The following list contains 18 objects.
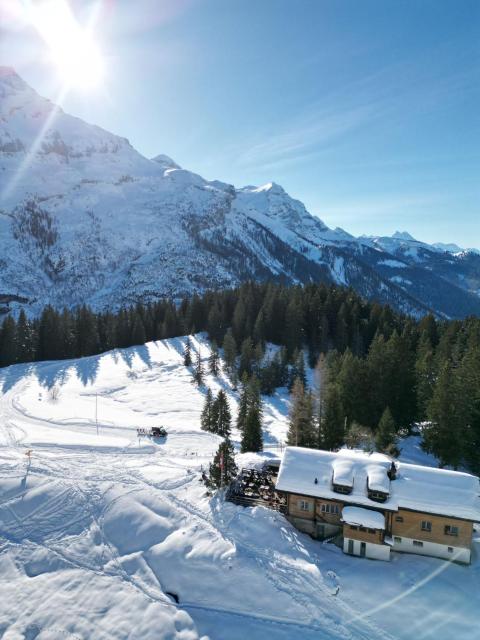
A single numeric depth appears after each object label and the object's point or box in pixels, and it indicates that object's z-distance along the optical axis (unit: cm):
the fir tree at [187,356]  8209
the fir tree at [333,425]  4194
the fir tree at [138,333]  9938
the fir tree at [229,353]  7706
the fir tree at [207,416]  5040
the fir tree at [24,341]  9138
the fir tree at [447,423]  3825
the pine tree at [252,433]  4181
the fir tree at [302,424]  4072
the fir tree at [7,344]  8825
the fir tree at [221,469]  2997
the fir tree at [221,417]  4922
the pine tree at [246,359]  7425
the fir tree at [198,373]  7256
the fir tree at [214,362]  7819
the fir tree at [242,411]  5306
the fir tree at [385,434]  4009
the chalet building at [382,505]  2480
